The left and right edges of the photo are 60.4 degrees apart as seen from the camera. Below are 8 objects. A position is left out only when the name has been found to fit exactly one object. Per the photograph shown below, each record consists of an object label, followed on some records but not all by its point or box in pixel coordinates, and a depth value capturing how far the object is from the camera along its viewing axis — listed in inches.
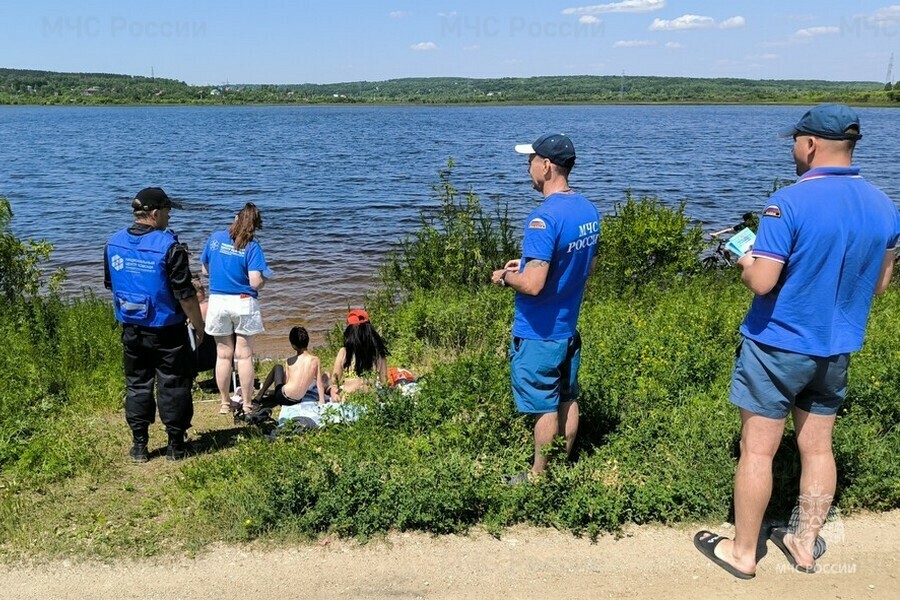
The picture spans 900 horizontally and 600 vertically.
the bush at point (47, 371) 219.9
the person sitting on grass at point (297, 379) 287.7
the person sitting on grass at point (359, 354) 288.5
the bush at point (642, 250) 406.0
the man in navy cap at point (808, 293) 142.6
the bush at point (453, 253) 431.2
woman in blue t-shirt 273.1
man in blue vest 222.5
